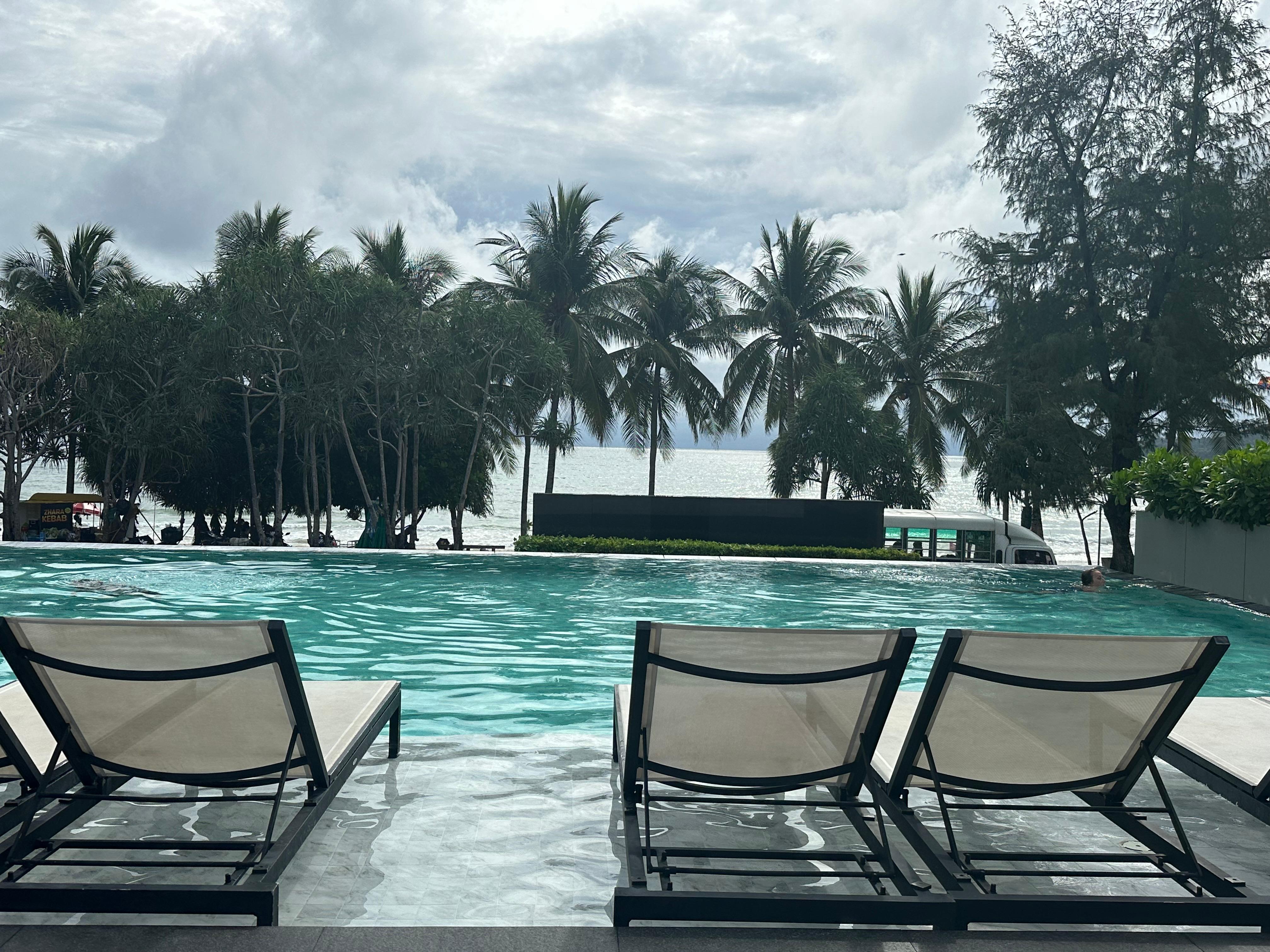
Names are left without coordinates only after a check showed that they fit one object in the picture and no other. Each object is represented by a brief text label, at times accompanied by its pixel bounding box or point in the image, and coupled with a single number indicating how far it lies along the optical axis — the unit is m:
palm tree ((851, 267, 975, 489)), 33.09
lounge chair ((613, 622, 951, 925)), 3.02
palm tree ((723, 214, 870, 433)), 32.84
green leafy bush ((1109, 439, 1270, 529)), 14.25
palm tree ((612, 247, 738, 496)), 31.67
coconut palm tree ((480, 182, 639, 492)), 30.72
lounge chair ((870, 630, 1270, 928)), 3.00
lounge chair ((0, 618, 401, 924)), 2.89
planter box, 14.38
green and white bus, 25.03
